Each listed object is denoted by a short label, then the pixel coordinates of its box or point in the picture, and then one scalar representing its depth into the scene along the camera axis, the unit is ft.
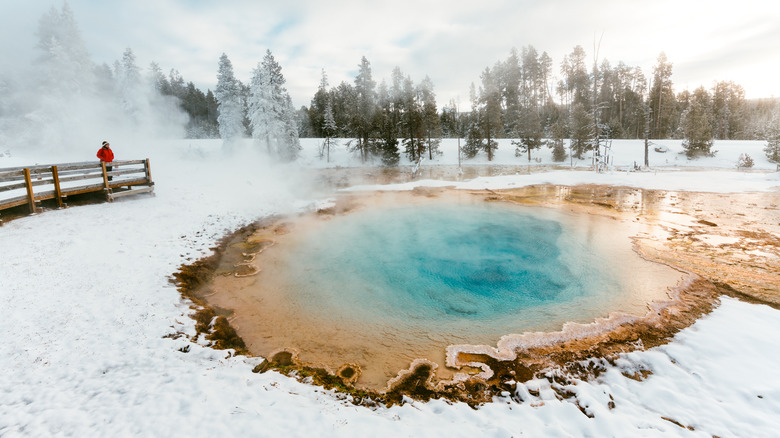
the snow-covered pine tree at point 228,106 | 143.64
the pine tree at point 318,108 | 209.05
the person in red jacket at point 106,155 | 45.30
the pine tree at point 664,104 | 154.98
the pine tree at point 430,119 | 153.69
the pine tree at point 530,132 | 150.82
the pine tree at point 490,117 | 158.20
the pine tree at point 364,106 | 158.30
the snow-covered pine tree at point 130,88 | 142.31
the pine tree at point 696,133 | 132.26
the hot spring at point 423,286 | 24.38
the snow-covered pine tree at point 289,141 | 139.04
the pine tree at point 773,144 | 120.26
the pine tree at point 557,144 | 150.61
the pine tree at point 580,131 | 139.59
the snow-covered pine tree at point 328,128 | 158.10
